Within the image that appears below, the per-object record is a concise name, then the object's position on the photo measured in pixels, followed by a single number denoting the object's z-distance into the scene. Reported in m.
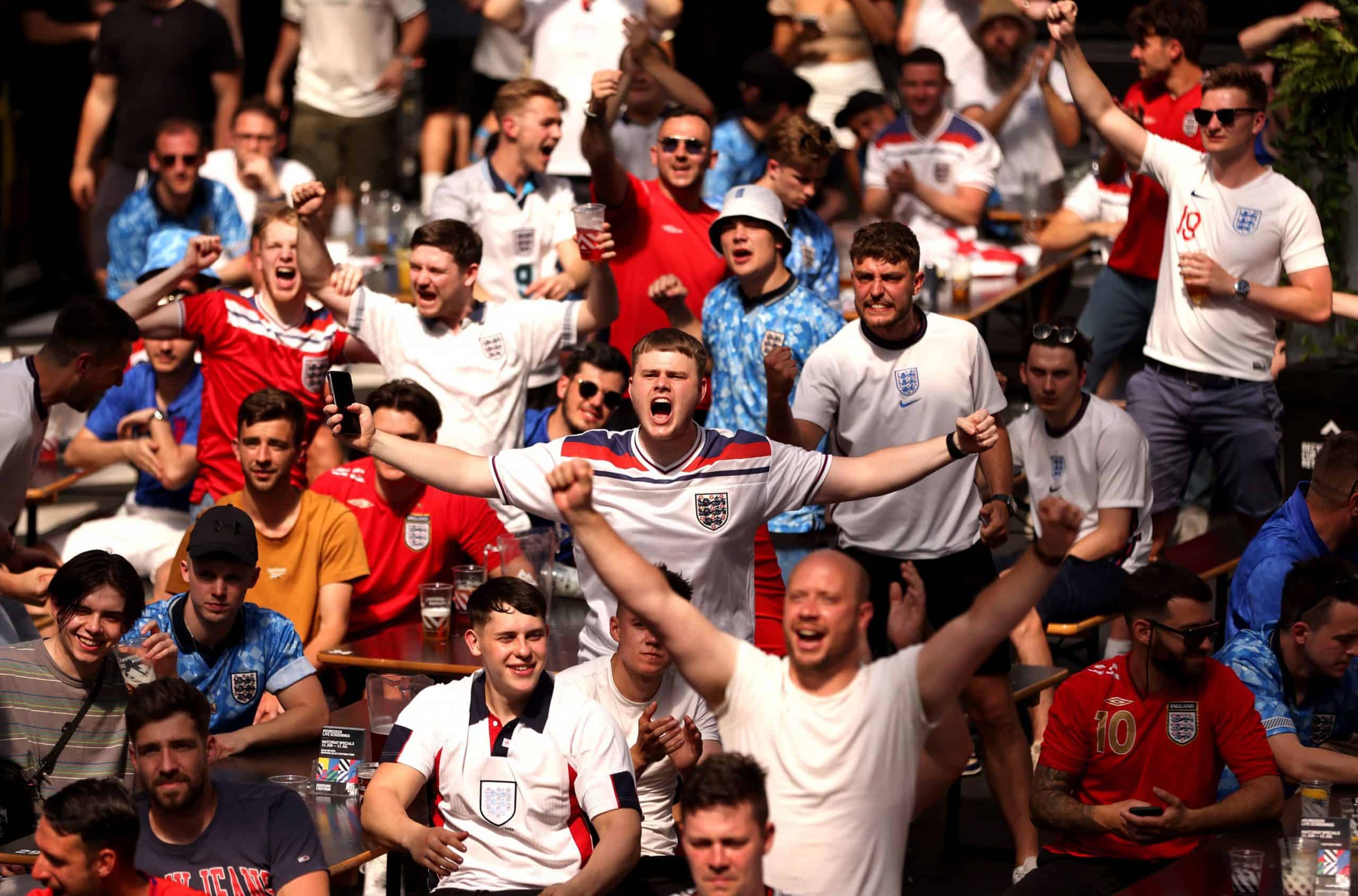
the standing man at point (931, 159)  19.66
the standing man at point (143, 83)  20.86
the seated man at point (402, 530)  13.32
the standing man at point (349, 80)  21.47
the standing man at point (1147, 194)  16.41
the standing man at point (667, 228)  15.02
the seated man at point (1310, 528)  12.07
